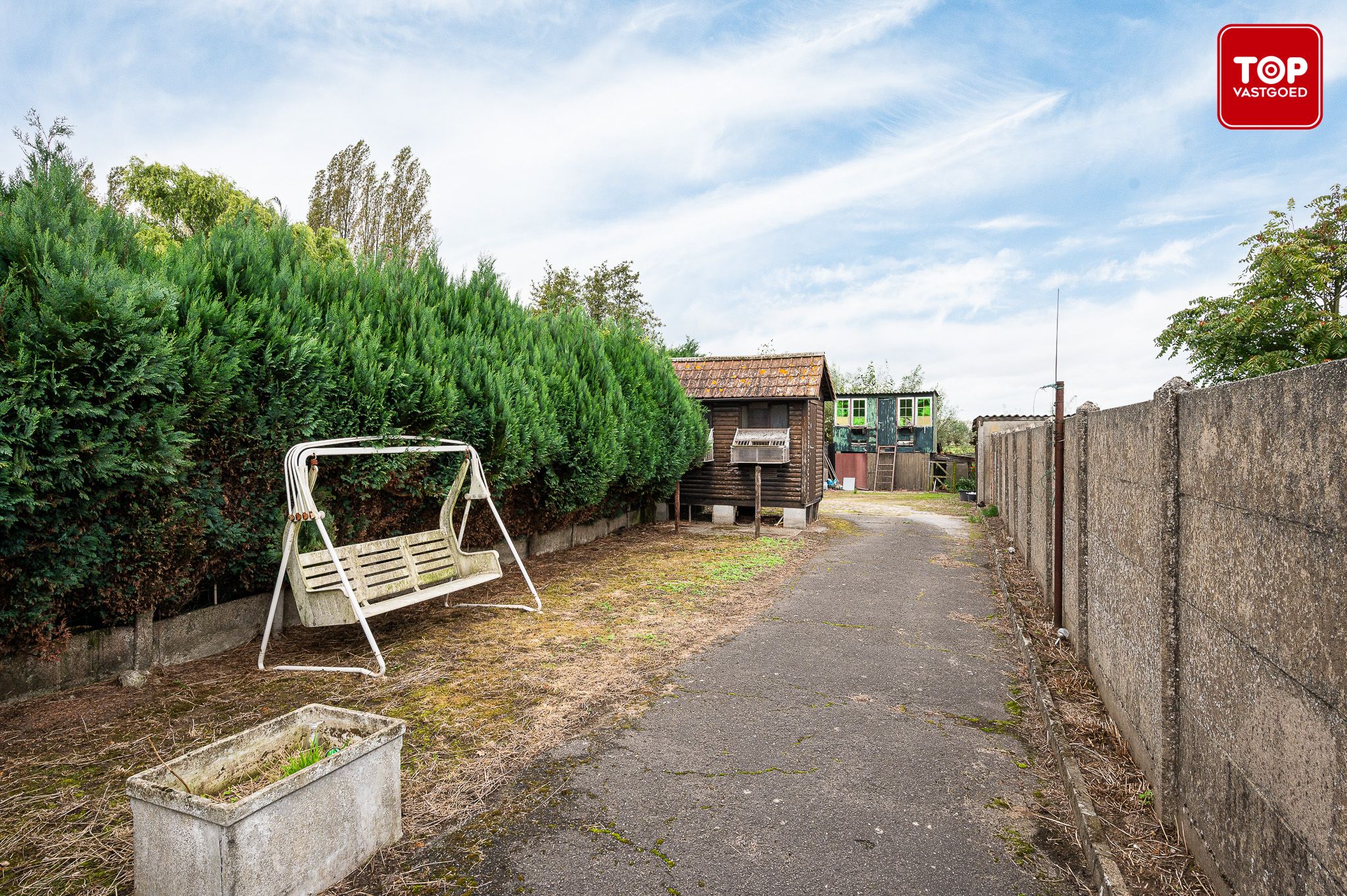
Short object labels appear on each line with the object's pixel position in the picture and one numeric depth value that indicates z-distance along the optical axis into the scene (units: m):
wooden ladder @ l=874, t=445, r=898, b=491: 32.47
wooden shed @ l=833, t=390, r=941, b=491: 33.59
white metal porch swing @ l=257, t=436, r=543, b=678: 4.96
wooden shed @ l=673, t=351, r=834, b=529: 15.46
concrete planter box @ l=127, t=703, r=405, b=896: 2.23
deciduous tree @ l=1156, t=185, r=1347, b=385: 21.31
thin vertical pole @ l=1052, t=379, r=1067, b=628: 6.04
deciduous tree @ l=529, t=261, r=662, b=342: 33.69
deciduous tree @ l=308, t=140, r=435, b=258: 32.69
